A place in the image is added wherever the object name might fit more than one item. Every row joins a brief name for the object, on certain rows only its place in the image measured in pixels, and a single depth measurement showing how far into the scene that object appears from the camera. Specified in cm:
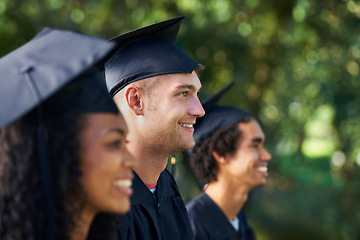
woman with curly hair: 134
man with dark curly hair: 355
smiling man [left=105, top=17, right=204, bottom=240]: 240
